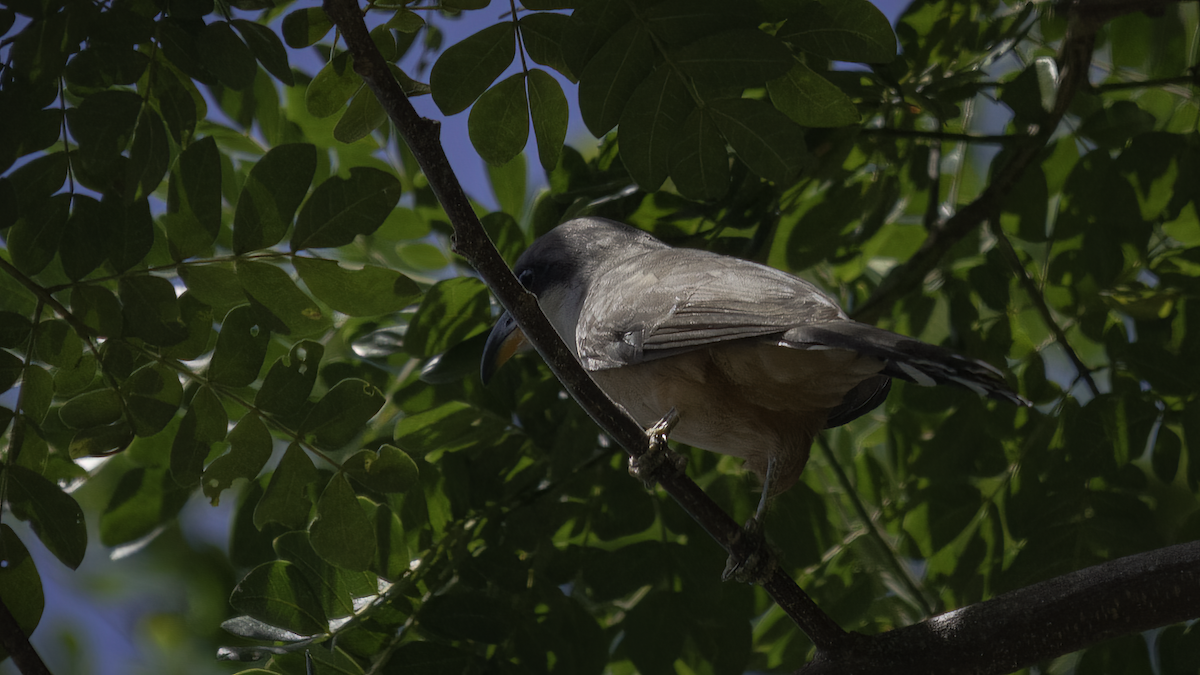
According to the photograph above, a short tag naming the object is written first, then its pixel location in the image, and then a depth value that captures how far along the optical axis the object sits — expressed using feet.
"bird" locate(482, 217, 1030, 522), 17.29
